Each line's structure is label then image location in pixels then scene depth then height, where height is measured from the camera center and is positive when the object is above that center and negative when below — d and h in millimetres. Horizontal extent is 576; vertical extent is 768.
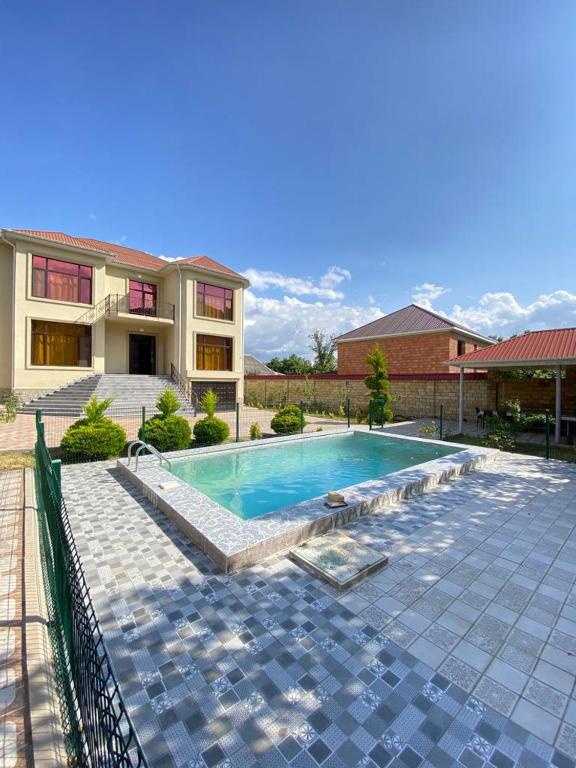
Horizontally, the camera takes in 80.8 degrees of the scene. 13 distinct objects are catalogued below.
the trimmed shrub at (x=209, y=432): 10273 -1435
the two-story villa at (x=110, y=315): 15328 +3572
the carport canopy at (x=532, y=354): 11609 +1221
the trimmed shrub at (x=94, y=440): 7820 -1338
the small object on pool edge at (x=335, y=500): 5070 -1741
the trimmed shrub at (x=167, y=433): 8953 -1311
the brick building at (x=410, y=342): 20922 +3022
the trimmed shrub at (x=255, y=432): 11562 -1627
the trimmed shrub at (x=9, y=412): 8602 -743
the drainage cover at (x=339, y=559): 3457 -1952
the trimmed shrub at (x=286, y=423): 12156 -1352
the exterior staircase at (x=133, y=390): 15953 -285
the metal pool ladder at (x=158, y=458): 6475 -1599
